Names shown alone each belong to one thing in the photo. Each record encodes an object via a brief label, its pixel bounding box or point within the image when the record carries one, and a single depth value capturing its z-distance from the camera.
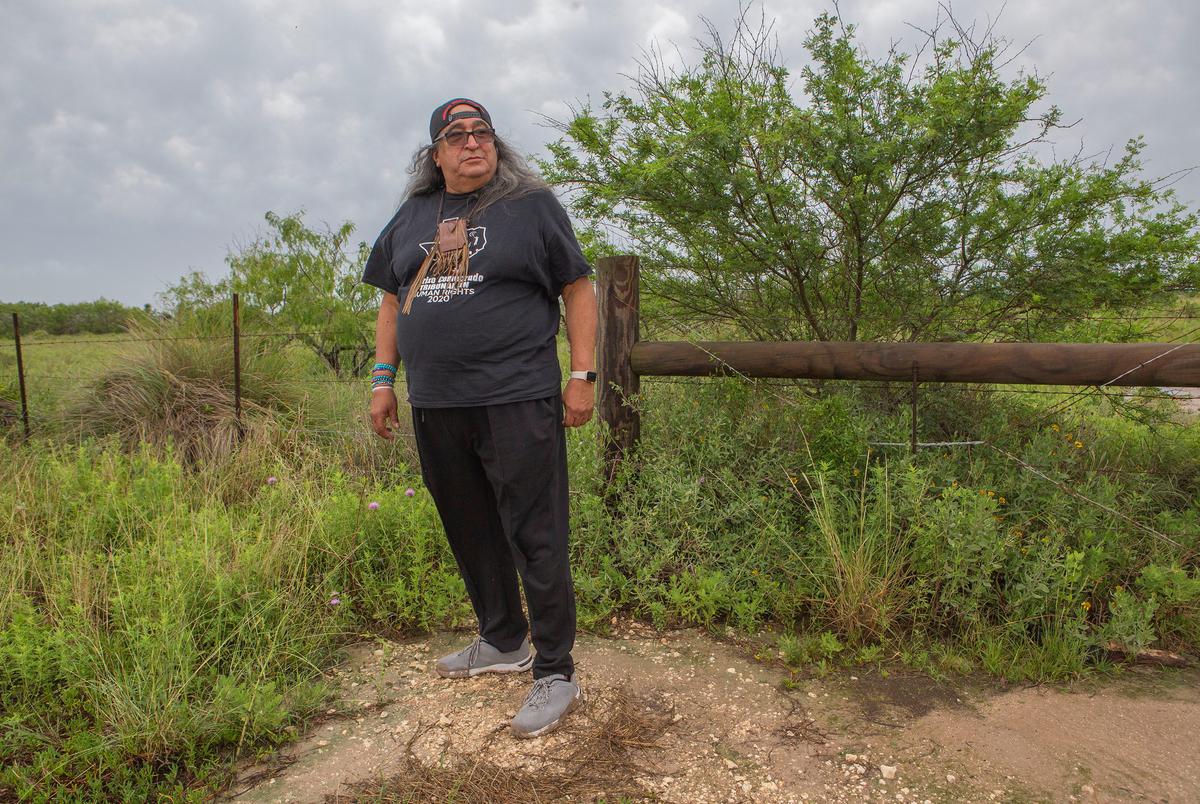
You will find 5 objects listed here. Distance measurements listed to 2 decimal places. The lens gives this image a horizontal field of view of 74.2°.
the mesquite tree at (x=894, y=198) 4.54
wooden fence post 4.36
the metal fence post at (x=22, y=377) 6.93
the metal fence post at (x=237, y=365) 6.59
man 2.83
